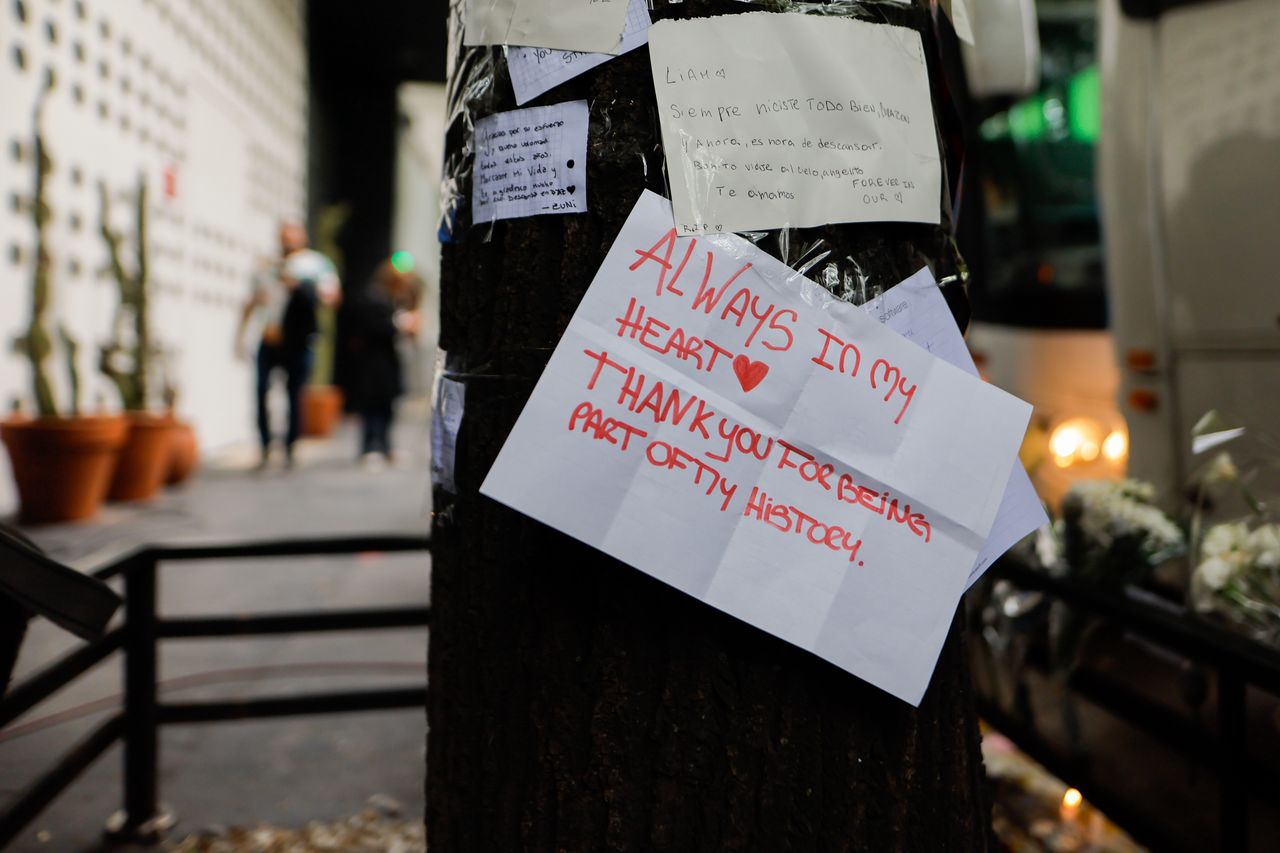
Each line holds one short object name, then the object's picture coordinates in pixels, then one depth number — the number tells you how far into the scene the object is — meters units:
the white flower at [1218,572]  1.70
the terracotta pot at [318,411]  10.71
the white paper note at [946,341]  1.10
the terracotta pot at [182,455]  6.75
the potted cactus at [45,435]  5.02
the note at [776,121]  1.04
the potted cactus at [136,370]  6.00
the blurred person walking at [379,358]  8.57
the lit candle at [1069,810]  2.31
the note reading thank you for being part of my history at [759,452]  1.01
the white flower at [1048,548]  2.19
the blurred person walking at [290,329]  7.92
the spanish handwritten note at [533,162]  1.09
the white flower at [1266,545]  1.66
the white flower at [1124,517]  1.97
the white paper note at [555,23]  1.06
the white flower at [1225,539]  1.73
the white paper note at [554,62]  1.06
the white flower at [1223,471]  1.77
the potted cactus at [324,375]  10.80
